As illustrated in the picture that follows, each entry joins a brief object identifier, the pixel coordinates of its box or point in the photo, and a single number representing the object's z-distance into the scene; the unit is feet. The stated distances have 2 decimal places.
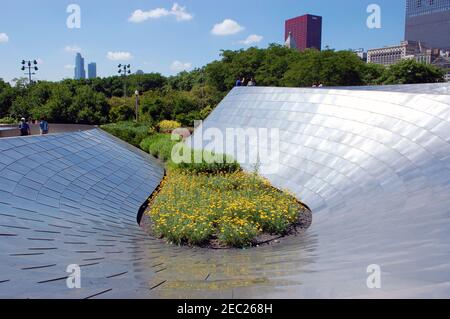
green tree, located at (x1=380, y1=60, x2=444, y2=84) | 140.77
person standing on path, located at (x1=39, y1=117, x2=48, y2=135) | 62.18
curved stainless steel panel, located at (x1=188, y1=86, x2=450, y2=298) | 12.12
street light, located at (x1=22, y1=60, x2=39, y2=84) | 147.13
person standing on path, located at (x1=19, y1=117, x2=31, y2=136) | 56.44
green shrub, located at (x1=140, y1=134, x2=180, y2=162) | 57.10
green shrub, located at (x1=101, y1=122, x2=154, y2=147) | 72.49
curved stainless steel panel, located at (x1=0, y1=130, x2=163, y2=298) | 13.32
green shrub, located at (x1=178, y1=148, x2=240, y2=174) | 43.01
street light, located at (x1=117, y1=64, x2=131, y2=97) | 163.01
